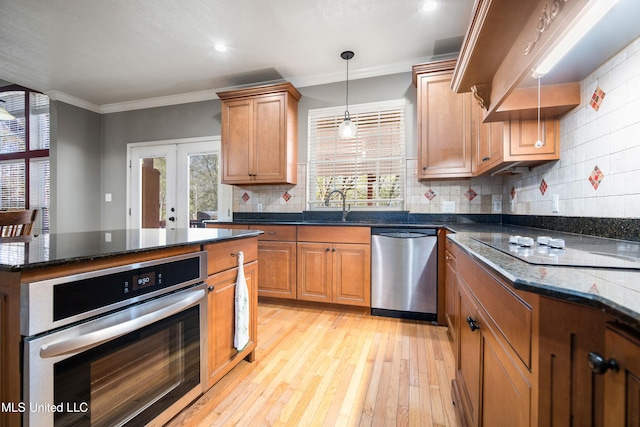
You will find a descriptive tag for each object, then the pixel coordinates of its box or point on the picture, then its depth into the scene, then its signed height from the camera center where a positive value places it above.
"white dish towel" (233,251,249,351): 1.65 -0.59
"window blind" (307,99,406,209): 3.23 +0.66
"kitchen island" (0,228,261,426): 0.78 -0.25
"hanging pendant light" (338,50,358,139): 2.81 +0.84
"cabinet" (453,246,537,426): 0.66 -0.43
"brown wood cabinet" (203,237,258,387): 1.48 -0.51
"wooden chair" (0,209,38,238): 1.75 -0.08
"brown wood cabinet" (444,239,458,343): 1.97 -0.57
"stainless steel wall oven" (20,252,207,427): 0.80 -0.47
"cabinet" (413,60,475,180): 2.70 +0.86
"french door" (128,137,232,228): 3.97 +0.35
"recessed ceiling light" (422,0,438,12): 2.21 +1.65
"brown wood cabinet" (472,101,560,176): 1.81 +0.47
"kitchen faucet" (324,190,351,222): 3.22 +0.10
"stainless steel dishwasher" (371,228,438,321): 2.52 -0.56
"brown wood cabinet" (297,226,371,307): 2.72 -0.53
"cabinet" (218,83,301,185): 3.29 +0.92
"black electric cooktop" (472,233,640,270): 0.77 -0.14
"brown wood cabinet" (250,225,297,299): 2.93 -0.53
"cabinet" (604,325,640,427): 0.44 -0.27
